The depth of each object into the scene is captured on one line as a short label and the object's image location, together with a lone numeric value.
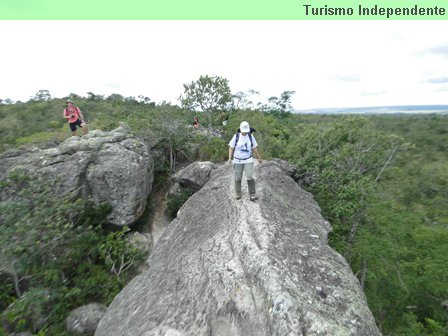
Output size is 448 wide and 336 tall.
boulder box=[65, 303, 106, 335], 10.10
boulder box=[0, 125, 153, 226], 14.85
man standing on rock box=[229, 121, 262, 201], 8.86
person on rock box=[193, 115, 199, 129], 22.87
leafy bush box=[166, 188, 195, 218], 17.72
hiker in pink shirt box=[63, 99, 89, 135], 15.57
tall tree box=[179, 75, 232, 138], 19.41
